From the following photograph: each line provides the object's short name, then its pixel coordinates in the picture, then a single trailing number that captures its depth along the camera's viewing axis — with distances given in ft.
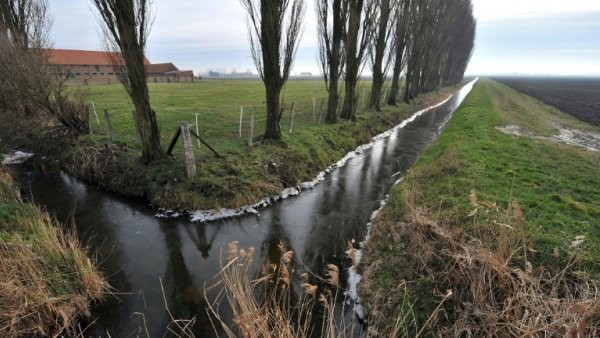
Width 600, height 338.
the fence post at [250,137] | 38.41
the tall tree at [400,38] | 74.90
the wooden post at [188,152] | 30.14
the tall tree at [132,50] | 28.04
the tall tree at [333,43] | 51.96
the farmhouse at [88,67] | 200.75
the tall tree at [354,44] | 53.26
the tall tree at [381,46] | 67.63
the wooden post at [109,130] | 39.01
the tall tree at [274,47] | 35.96
